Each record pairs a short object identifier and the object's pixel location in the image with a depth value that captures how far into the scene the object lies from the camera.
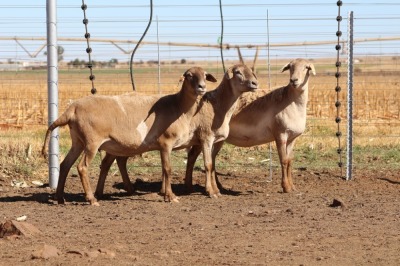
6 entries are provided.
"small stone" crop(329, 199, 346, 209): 12.06
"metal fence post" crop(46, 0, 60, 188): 14.12
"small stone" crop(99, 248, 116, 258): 8.73
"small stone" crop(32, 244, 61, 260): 8.64
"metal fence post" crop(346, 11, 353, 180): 15.34
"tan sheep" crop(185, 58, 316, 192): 14.09
